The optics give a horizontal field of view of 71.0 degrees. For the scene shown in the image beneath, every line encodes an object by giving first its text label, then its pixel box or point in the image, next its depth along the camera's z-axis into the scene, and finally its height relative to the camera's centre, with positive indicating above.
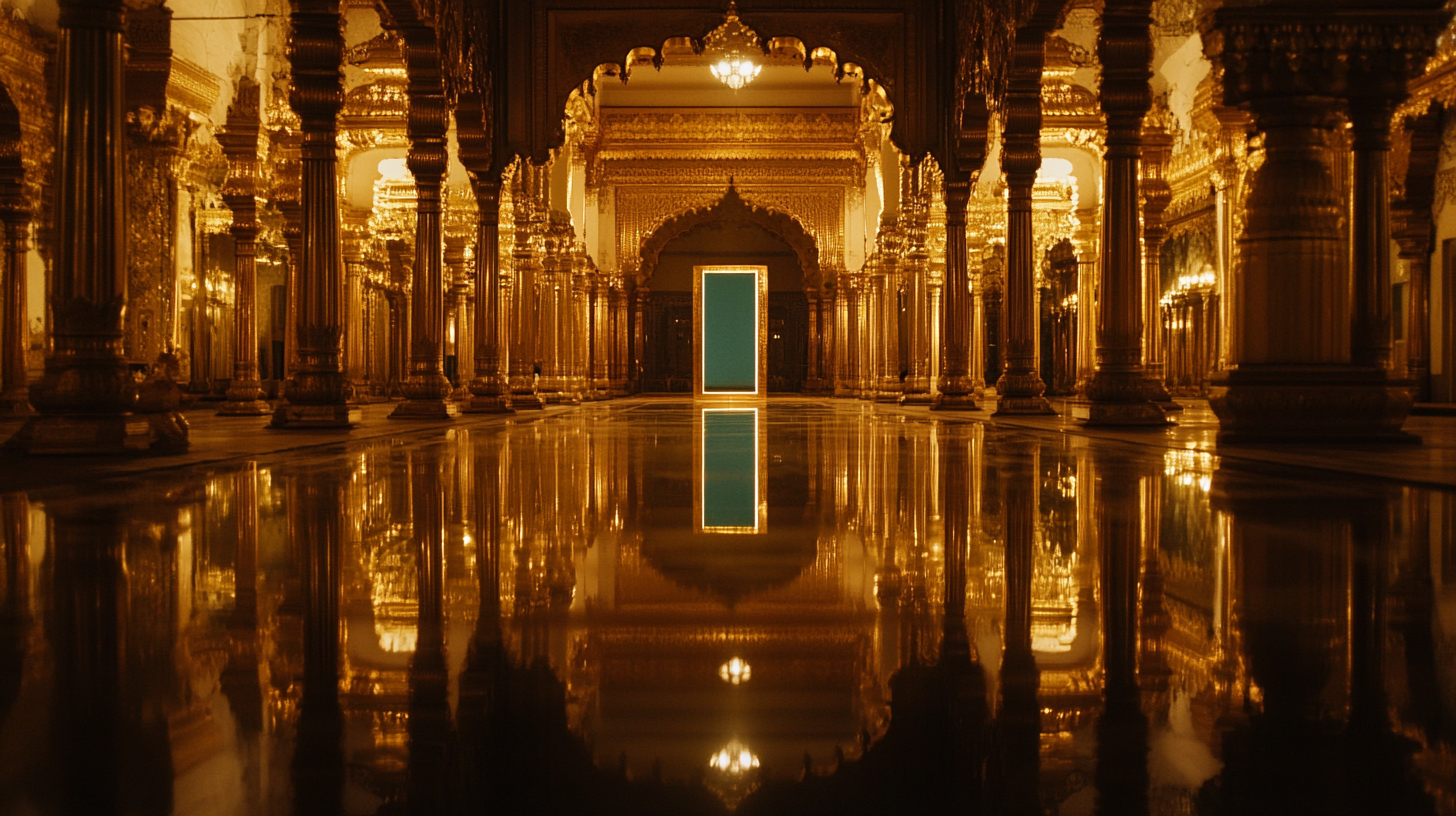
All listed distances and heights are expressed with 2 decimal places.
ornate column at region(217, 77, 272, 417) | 12.33 +2.15
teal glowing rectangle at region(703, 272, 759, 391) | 29.56 +2.03
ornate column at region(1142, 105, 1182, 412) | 13.42 +2.67
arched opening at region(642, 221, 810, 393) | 31.73 +3.15
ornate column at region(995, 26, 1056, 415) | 9.68 +1.61
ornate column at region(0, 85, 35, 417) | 11.85 +1.63
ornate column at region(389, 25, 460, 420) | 9.98 +1.56
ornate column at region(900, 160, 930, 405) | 14.68 +1.78
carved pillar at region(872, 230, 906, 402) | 17.69 +1.49
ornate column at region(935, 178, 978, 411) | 12.40 +1.11
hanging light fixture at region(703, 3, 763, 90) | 12.34 +4.74
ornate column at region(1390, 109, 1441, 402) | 14.22 +2.32
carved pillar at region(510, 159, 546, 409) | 14.16 +1.50
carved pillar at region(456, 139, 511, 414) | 12.08 +1.23
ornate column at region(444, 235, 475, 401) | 18.44 +1.99
